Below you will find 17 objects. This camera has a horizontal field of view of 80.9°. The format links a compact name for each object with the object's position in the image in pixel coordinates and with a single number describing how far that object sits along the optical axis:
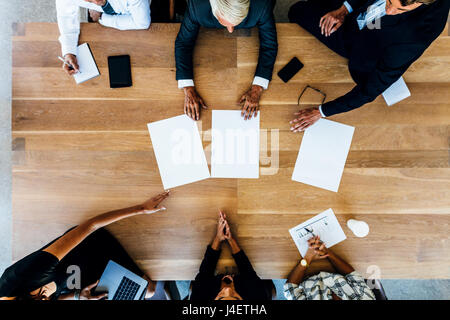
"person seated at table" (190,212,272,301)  1.24
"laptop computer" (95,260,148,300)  1.29
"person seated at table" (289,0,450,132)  1.01
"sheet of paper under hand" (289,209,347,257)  1.27
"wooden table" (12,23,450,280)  1.27
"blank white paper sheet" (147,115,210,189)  1.26
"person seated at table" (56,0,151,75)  1.21
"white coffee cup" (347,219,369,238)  1.23
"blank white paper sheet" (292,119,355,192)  1.27
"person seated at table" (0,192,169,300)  1.07
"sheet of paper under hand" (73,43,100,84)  1.26
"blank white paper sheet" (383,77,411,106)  1.26
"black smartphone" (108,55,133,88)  1.26
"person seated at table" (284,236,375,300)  1.23
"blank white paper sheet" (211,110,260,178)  1.27
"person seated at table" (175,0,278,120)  1.17
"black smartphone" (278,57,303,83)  1.27
